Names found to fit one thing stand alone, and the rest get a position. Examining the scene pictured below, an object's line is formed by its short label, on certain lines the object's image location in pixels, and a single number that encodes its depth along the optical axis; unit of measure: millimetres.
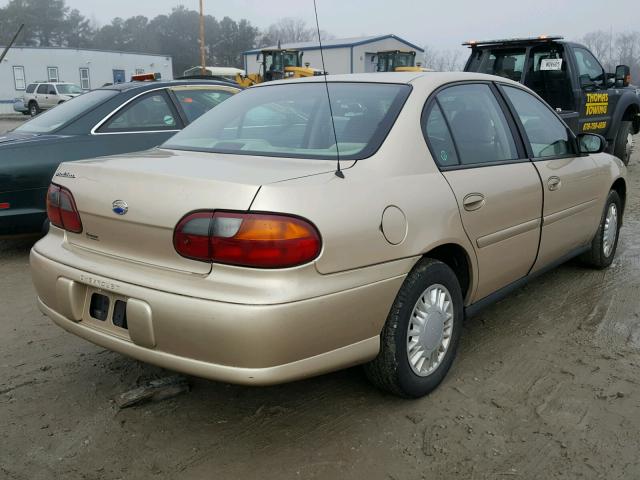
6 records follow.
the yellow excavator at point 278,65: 25938
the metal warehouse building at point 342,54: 52781
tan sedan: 2256
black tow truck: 8312
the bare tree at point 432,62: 65369
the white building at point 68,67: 40219
